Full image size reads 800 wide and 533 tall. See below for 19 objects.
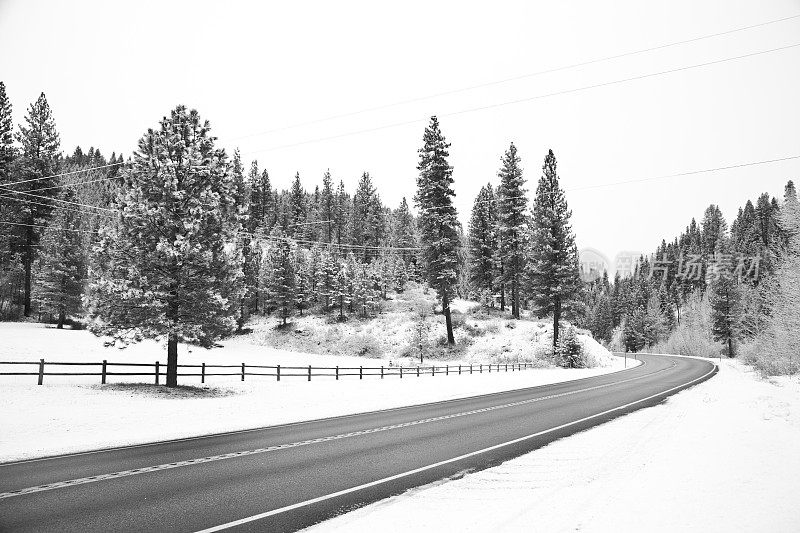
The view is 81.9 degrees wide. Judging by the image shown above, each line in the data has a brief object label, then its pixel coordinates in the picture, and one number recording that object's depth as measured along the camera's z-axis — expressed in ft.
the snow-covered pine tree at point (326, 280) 264.52
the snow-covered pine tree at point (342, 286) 256.91
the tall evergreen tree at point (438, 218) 149.18
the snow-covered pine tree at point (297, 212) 378.98
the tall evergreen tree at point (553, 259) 144.66
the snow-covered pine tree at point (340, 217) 382.22
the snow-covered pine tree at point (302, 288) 262.88
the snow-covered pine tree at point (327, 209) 383.24
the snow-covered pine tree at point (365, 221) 346.54
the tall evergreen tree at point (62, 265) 141.28
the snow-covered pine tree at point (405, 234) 357.00
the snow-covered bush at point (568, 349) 142.10
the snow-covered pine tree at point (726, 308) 223.10
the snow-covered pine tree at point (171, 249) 65.98
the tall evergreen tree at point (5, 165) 151.33
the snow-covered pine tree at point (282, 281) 244.63
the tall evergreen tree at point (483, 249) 197.06
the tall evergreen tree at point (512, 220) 175.22
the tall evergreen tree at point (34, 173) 152.15
